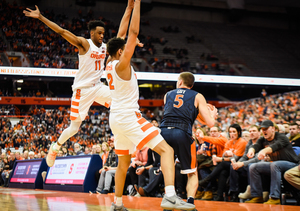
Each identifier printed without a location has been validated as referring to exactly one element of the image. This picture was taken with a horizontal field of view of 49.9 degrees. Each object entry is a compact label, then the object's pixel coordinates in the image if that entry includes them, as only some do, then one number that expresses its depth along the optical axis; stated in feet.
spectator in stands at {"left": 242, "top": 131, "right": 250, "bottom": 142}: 22.70
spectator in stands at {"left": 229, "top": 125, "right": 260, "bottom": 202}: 18.31
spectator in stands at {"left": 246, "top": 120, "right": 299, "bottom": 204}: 15.89
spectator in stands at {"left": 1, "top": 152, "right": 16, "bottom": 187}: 39.59
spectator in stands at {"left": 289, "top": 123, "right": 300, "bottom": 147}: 19.55
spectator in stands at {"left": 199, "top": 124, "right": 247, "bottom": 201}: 19.26
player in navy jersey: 11.89
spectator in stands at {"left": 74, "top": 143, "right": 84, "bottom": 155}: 33.02
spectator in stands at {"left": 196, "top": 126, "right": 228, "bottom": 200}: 20.48
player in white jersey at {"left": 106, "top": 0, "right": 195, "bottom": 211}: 11.00
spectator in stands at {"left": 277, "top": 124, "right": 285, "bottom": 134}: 22.56
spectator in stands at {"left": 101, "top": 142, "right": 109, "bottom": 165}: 28.65
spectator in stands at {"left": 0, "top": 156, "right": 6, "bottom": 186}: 42.14
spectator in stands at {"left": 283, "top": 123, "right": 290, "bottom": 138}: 23.27
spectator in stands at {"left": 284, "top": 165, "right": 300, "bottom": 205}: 15.19
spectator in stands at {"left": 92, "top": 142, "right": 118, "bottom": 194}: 24.11
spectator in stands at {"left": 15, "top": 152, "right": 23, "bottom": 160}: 40.63
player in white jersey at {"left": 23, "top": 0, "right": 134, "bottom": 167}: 15.52
